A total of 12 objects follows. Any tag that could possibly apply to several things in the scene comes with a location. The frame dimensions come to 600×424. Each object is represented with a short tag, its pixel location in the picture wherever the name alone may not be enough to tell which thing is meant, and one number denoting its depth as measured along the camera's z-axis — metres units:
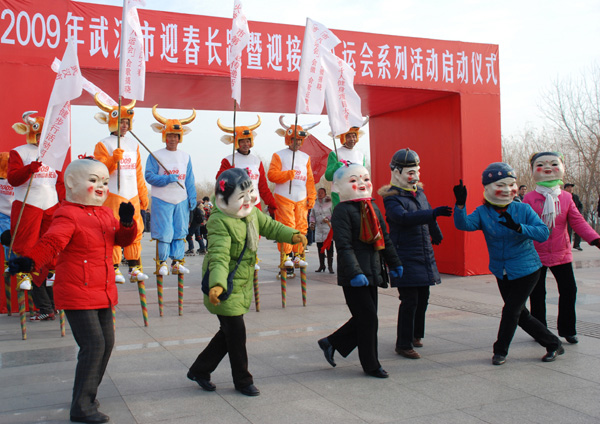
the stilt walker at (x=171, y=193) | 7.33
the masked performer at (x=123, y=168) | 6.71
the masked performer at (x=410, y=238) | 5.24
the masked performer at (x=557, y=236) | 5.60
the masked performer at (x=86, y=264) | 3.74
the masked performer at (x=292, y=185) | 8.15
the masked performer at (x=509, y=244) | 4.93
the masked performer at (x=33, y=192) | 6.89
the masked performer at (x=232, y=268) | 4.16
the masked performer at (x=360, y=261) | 4.65
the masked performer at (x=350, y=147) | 8.14
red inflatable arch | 7.86
